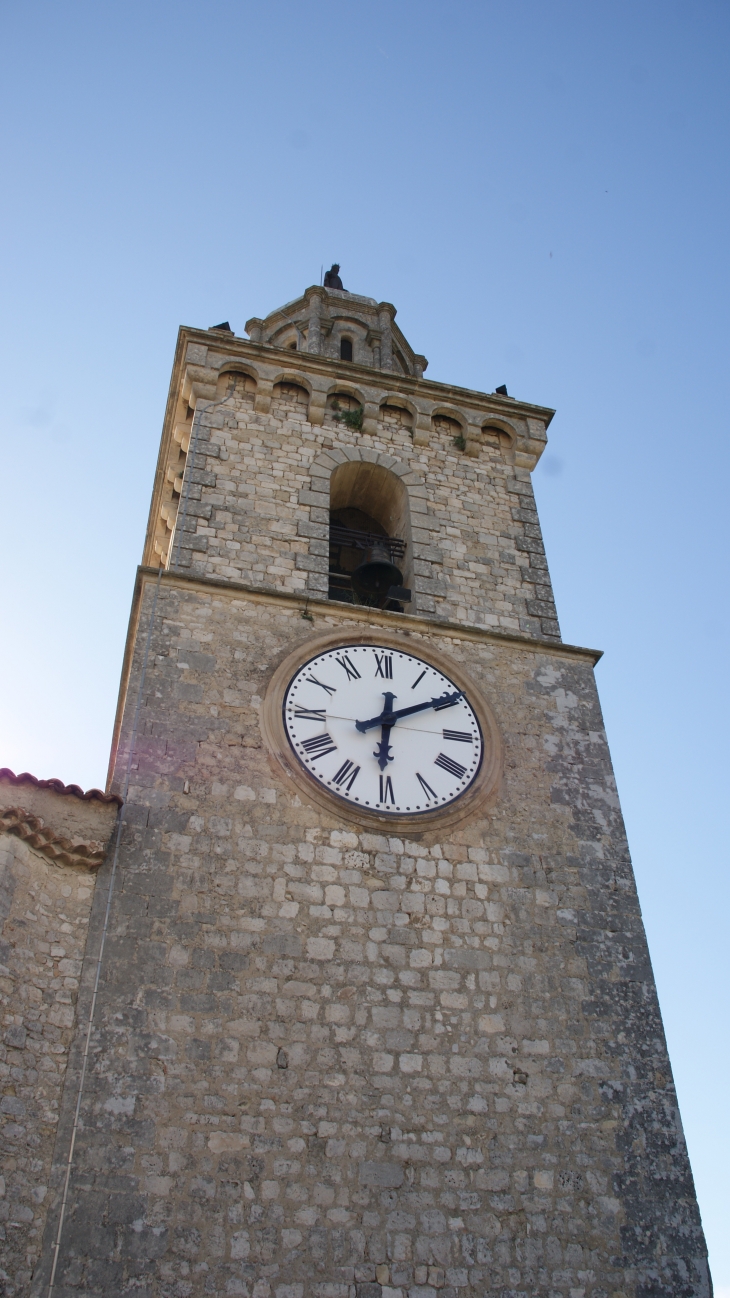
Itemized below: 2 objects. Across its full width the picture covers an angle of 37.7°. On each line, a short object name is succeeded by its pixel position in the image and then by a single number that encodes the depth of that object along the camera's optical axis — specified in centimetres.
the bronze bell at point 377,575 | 816
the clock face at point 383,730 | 639
